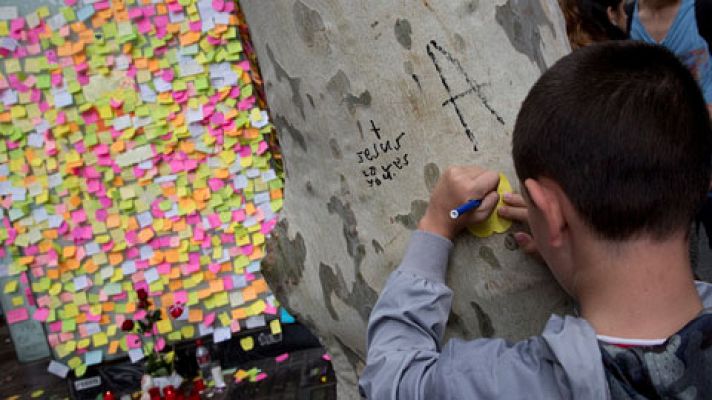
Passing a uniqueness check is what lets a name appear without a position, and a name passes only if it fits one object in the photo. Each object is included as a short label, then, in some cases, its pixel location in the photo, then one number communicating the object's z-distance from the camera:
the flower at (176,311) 4.18
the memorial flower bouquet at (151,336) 4.06
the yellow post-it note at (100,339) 4.39
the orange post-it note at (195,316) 4.44
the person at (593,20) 3.02
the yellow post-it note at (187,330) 4.46
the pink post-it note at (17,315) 4.41
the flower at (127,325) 3.98
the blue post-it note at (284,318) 4.53
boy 0.87
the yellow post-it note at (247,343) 4.55
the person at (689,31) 2.44
